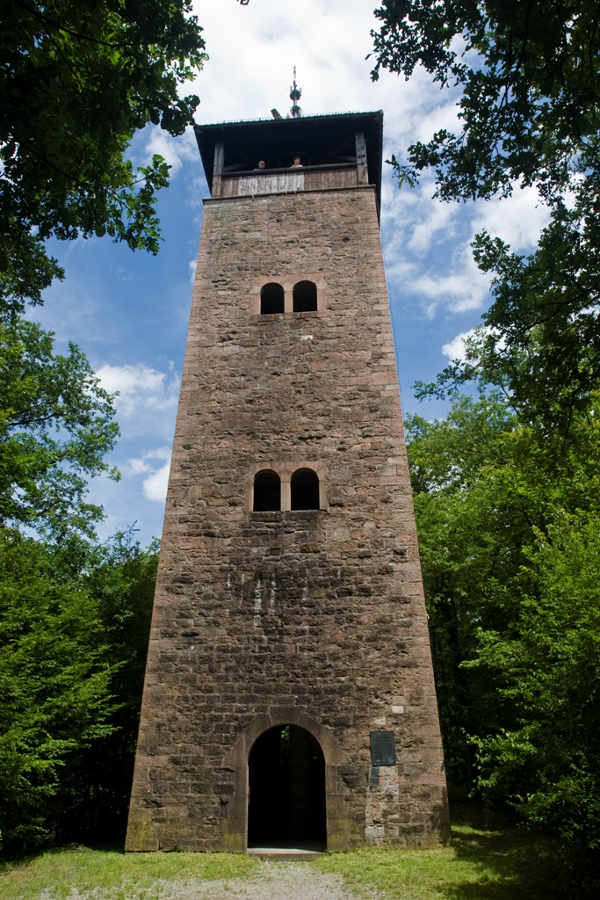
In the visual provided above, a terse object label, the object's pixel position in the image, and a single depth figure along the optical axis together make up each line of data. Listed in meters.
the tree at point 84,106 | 4.31
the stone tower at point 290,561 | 8.81
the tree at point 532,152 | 4.76
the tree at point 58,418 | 17.62
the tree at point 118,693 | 12.99
